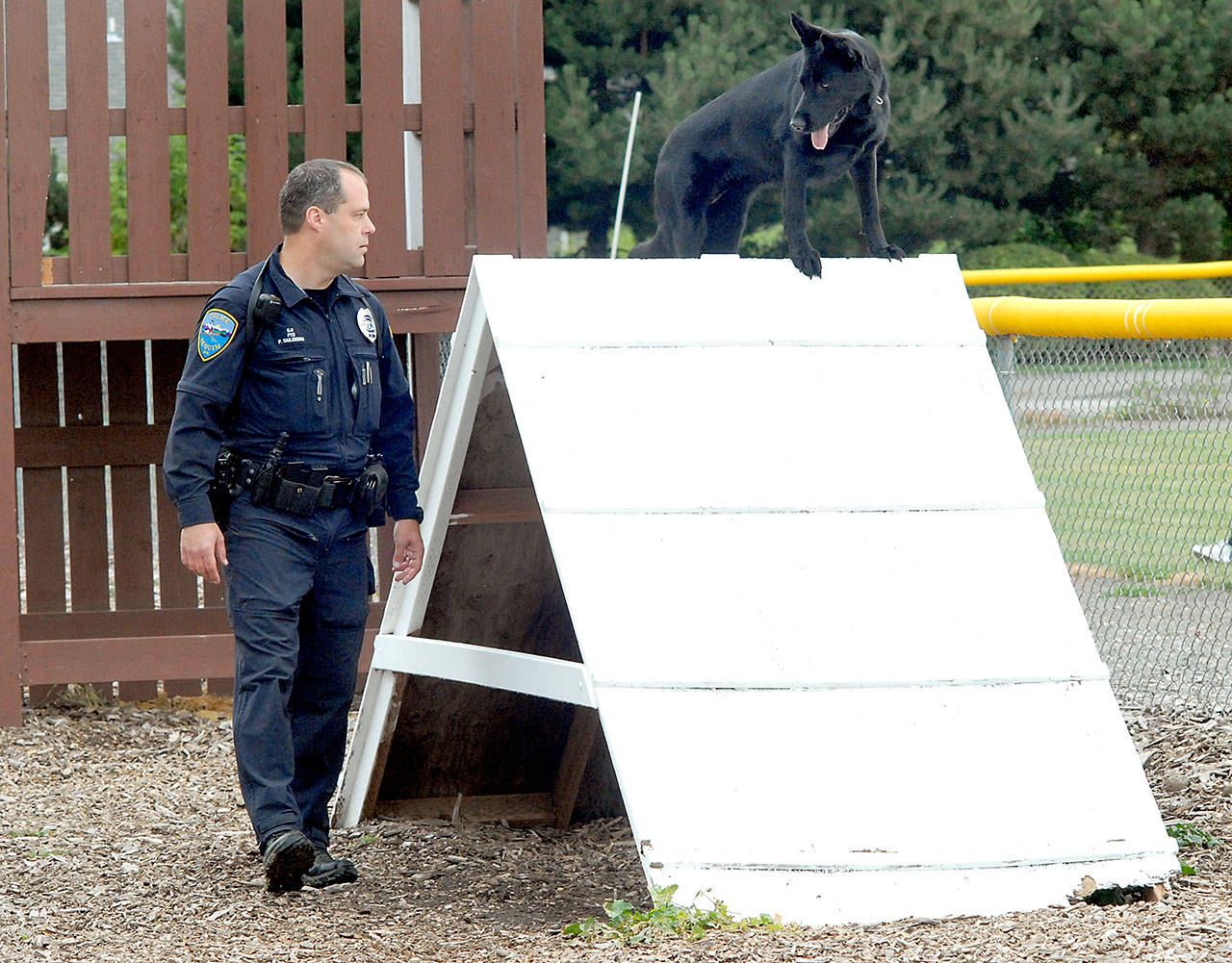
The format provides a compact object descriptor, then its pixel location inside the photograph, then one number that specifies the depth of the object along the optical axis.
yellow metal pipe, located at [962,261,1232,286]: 15.94
